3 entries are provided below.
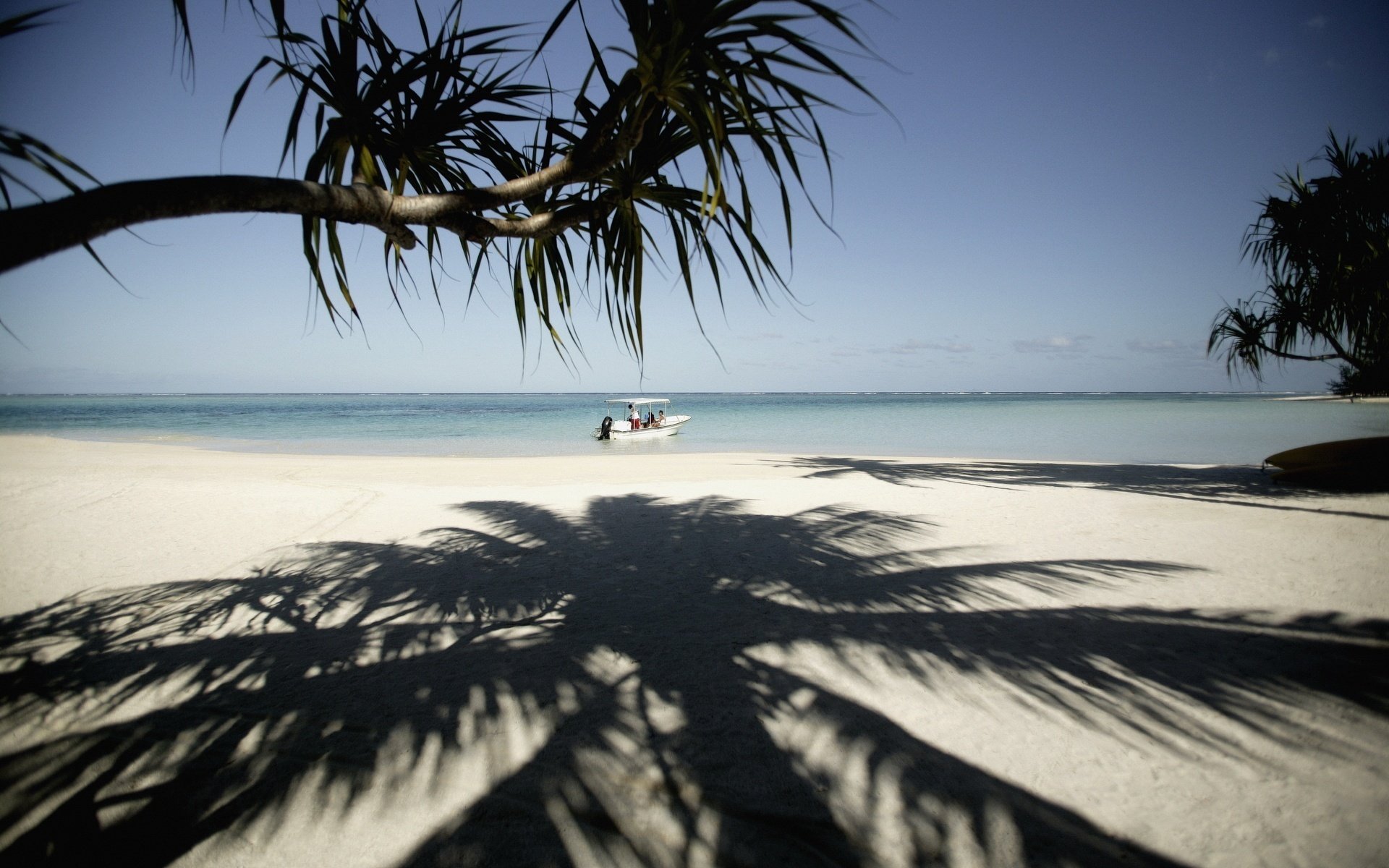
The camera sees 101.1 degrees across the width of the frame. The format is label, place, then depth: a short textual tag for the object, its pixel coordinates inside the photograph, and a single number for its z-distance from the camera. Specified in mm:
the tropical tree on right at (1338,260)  7602
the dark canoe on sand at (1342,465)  7891
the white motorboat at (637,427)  23766
